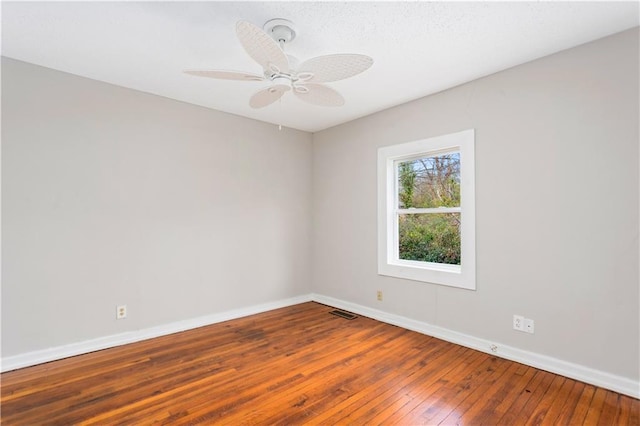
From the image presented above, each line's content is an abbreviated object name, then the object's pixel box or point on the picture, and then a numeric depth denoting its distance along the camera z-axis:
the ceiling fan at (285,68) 1.69
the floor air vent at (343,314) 3.82
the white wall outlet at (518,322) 2.60
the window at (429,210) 2.98
